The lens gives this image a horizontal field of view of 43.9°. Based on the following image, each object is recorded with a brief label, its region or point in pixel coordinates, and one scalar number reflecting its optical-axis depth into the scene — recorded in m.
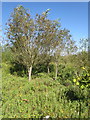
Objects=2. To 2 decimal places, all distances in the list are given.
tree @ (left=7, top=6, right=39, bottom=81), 6.60
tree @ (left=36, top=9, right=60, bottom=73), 6.71
